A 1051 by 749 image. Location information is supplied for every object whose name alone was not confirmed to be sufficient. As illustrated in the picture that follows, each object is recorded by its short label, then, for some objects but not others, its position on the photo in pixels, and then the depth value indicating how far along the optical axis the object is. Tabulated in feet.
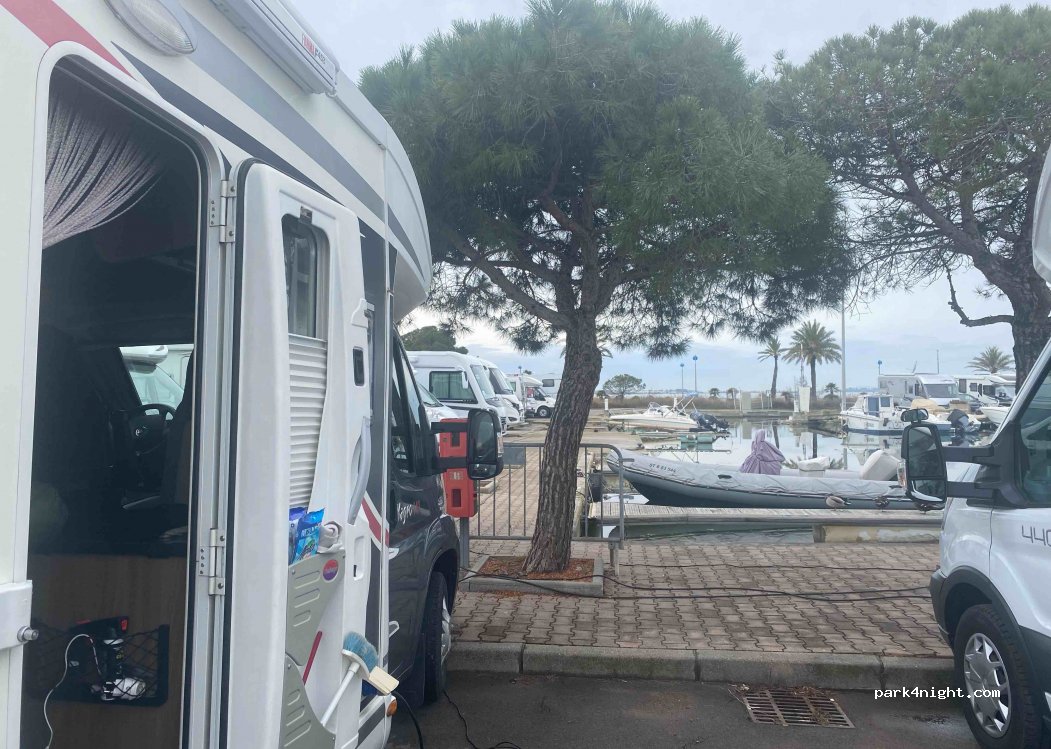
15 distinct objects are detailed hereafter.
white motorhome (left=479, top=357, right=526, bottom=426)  96.99
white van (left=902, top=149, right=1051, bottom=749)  11.69
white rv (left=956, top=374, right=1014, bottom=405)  132.26
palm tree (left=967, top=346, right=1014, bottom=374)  204.03
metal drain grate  15.99
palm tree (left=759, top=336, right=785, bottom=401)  199.95
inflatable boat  46.96
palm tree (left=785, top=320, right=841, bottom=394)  199.31
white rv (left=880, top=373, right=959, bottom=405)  138.31
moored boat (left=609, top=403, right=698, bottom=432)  127.85
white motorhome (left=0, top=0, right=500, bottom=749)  6.22
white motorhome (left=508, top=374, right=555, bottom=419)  137.28
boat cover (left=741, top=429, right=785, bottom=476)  52.75
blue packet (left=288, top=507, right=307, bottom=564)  7.97
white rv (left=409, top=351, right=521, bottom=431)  80.07
